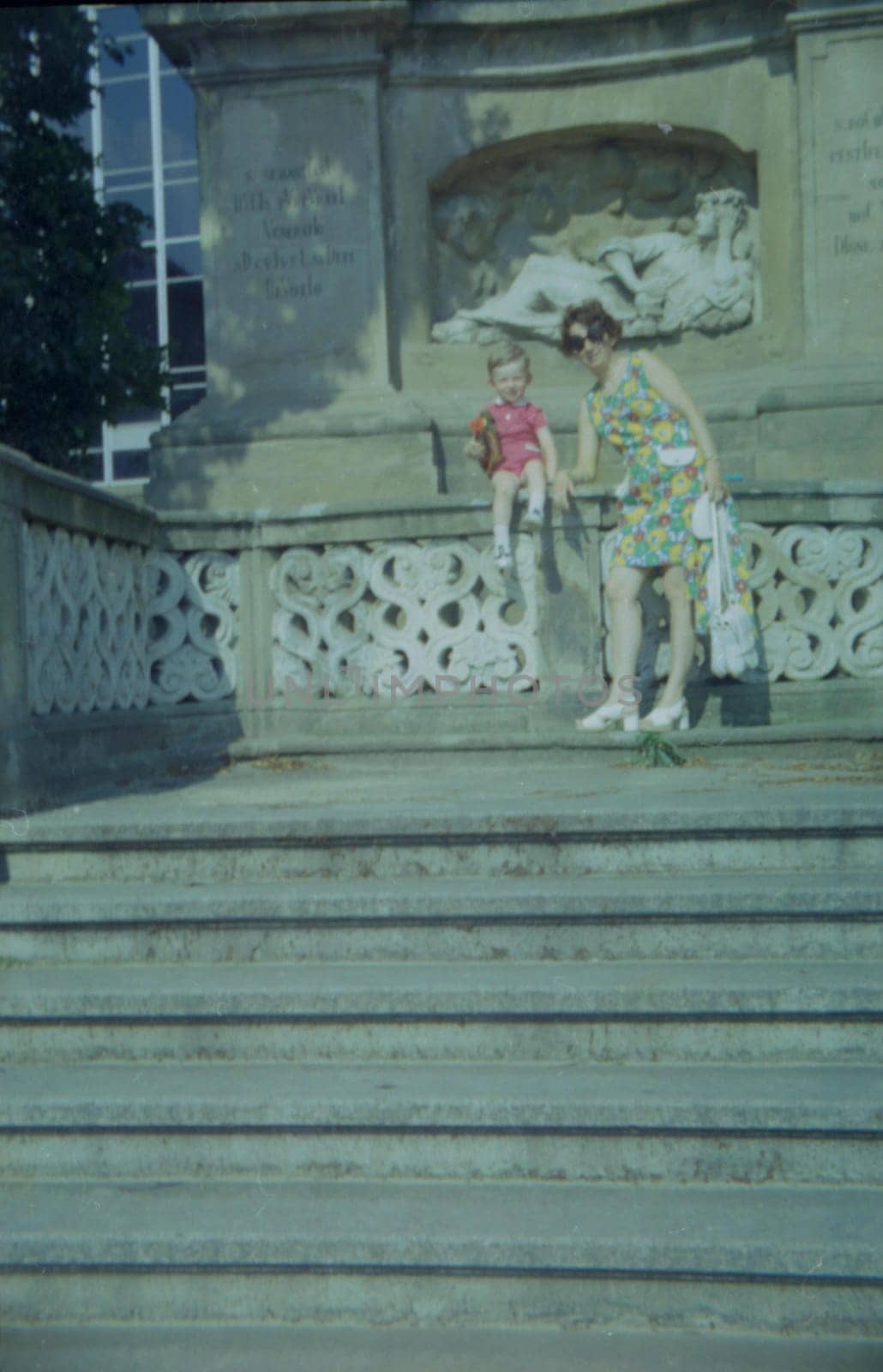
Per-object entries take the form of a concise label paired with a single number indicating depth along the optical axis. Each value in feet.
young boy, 25.14
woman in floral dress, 24.70
